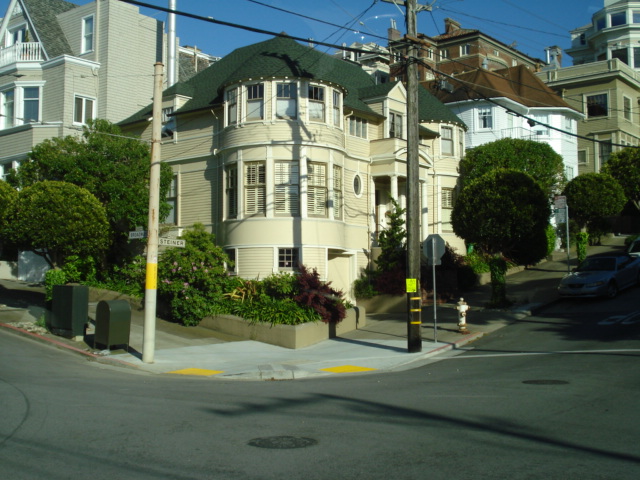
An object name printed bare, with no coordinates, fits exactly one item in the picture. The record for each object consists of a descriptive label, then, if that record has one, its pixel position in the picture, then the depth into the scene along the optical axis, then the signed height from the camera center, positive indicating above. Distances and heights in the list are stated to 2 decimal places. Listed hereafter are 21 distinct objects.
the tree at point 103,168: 24.22 +4.40
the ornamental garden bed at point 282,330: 18.59 -1.35
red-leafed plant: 19.62 -0.38
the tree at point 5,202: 19.81 +2.55
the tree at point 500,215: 22.38 +2.39
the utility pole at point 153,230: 15.04 +1.29
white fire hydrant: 19.02 -0.97
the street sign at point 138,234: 15.48 +1.23
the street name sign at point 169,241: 15.88 +1.08
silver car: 23.36 +0.23
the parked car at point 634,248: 29.75 +1.62
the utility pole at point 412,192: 16.62 +2.40
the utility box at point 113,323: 15.71 -0.90
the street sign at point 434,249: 18.19 +0.99
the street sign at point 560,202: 27.49 +3.44
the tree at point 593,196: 35.50 +4.75
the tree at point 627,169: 41.66 +7.35
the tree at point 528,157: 33.25 +6.57
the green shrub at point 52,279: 19.56 +0.21
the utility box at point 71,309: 17.02 -0.61
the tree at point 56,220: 19.12 +1.96
